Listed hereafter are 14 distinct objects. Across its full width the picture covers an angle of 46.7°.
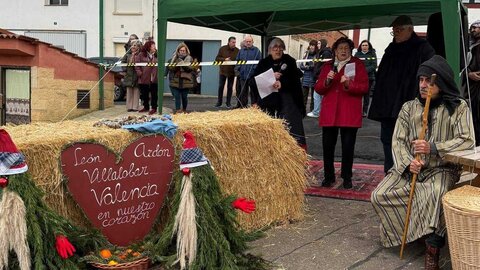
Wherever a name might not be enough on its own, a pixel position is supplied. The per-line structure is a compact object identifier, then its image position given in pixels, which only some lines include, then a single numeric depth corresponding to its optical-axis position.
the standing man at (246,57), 12.97
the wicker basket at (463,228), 3.54
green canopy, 5.12
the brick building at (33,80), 11.10
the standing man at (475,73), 7.02
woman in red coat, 6.22
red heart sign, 3.62
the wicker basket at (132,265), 3.52
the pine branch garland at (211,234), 3.62
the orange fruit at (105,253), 3.61
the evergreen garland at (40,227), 3.17
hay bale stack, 3.49
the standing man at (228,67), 14.16
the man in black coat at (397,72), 5.89
